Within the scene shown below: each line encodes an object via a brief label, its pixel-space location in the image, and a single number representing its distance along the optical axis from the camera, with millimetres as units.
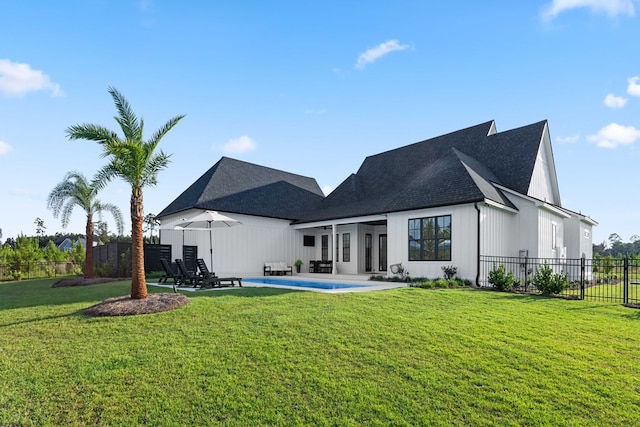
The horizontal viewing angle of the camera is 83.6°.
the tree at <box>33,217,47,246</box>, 111712
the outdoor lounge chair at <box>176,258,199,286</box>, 13352
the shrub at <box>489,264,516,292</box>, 12336
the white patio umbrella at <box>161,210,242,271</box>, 14835
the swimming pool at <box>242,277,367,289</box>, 14350
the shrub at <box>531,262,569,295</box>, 11344
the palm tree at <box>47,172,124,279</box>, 18703
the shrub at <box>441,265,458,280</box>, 14312
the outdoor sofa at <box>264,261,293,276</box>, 20609
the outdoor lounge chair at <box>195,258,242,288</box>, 13039
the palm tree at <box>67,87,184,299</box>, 9086
